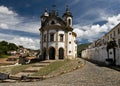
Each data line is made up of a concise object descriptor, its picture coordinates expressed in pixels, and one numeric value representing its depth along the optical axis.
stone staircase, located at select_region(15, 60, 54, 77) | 11.20
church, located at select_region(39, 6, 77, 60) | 17.94
